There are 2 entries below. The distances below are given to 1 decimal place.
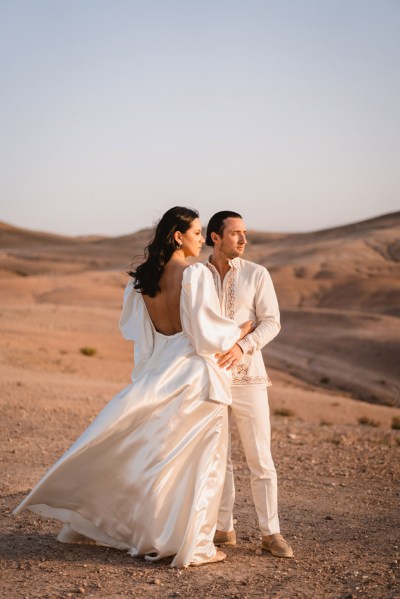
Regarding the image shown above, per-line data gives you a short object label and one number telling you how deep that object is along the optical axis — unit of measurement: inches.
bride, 240.4
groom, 258.5
